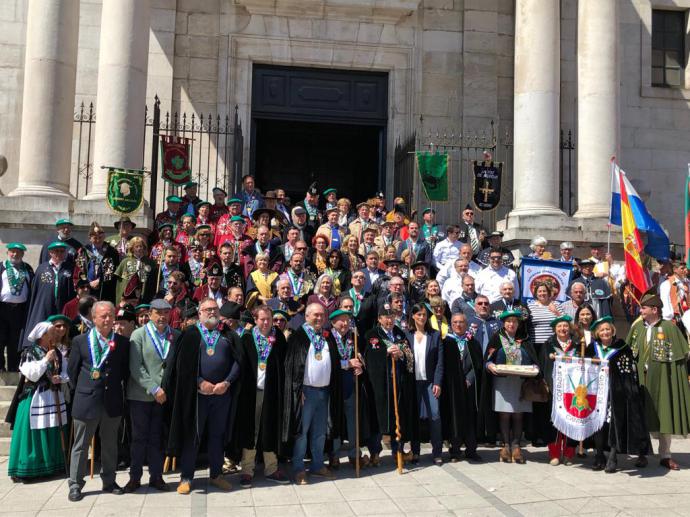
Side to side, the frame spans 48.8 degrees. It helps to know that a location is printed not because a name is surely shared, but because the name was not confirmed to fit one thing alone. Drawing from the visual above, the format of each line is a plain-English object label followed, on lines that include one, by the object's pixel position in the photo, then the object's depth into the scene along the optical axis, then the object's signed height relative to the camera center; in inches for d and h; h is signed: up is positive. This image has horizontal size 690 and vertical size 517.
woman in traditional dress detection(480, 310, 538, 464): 337.4 -35.2
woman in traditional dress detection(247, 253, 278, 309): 381.1 +12.7
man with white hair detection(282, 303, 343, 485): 306.5 -34.2
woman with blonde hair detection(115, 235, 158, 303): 388.2 +14.0
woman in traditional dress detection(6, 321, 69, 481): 293.4 -44.3
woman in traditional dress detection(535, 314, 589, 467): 337.1 -24.5
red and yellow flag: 416.2 +34.2
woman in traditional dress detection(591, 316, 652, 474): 323.0 -40.0
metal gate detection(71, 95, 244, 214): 596.1 +125.5
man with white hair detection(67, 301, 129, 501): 276.7 -32.5
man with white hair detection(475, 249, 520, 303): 405.4 +18.0
